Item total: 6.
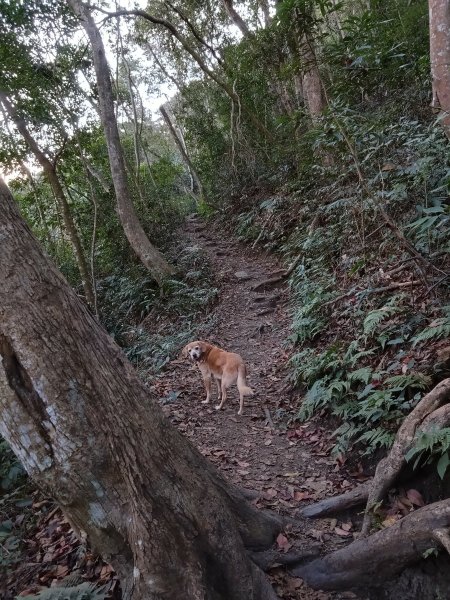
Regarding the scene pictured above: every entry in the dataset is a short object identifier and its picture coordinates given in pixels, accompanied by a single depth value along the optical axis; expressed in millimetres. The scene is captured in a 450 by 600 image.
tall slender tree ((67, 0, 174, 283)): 11391
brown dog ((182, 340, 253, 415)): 6324
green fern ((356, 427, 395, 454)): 4277
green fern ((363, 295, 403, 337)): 5668
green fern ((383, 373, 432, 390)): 4391
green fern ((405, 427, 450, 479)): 3416
